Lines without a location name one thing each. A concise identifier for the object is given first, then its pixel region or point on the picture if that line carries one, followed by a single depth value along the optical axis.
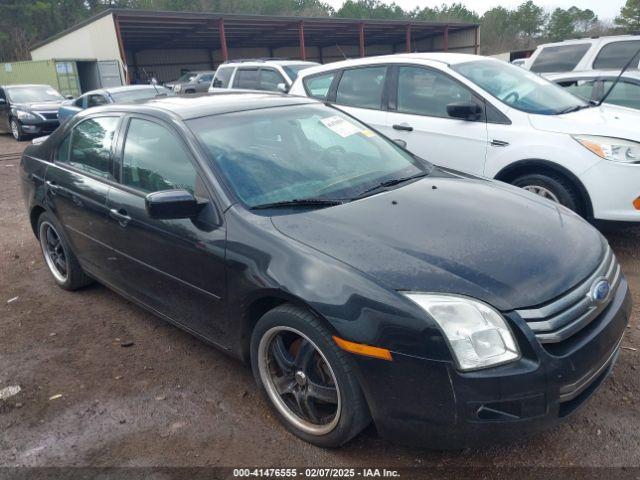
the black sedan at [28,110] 14.39
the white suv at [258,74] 10.50
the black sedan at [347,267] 2.06
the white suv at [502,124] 4.31
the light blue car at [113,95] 12.09
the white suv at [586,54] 8.64
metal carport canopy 24.89
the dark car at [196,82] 16.62
